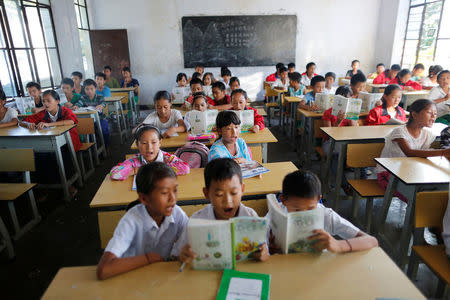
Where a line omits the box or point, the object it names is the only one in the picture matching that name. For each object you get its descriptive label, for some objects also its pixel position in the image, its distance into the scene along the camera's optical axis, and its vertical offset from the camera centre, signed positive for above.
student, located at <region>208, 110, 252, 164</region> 2.05 -0.58
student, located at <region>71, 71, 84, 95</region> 5.13 -0.36
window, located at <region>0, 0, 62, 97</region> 4.48 +0.25
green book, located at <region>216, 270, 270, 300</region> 0.92 -0.70
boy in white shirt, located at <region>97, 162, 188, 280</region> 1.10 -0.65
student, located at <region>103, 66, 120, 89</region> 6.48 -0.42
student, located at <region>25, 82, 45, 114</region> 4.03 -0.40
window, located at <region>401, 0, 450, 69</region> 5.97 +0.36
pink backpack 2.27 -0.71
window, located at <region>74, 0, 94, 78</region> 6.48 +0.55
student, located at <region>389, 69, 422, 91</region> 5.54 -0.53
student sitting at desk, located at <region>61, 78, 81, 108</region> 4.68 -0.47
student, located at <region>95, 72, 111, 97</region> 5.23 -0.46
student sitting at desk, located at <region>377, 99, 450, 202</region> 2.13 -0.62
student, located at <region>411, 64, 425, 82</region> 5.96 -0.38
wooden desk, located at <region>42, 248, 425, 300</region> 0.94 -0.71
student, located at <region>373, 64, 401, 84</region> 6.43 -0.47
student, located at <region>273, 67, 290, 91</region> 5.99 -0.48
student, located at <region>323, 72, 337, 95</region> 4.80 -0.41
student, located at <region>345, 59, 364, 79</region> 7.11 -0.35
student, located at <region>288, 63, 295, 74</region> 6.79 -0.25
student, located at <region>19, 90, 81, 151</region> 3.25 -0.57
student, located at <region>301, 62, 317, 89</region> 6.14 -0.40
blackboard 7.31 +0.40
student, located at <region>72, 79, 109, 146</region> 4.55 -0.56
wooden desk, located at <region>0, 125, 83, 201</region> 2.92 -0.73
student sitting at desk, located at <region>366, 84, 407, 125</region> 3.00 -0.58
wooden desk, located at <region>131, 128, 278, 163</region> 2.70 -0.73
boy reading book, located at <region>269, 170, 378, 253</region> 1.13 -0.60
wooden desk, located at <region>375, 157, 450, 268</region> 1.74 -0.71
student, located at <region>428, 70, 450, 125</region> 4.19 -0.55
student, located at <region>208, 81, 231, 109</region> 4.27 -0.56
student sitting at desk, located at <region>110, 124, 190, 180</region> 1.91 -0.62
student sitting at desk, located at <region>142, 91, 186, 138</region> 3.07 -0.59
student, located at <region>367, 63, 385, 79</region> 6.84 -0.38
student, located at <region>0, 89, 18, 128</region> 3.34 -0.55
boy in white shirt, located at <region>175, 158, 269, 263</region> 1.24 -0.54
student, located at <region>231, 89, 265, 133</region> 3.16 -0.46
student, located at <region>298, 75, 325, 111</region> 3.96 -0.50
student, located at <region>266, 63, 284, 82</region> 6.96 -0.46
